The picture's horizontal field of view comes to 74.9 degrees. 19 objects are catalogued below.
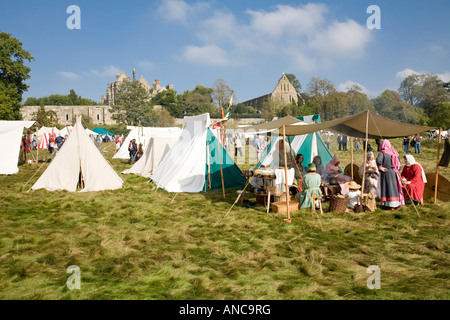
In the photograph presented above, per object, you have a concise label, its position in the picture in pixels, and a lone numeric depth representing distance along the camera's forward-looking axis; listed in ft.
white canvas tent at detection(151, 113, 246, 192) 27.22
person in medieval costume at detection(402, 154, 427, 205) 20.62
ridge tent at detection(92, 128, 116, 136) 117.28
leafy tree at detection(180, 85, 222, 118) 205.16
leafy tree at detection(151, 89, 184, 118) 218.38
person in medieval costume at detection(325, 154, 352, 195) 21.24
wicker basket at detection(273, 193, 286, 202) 20.83
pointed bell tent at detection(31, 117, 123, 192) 27.71
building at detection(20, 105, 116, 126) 213.25
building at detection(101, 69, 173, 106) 288.71
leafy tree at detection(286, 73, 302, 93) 235.26
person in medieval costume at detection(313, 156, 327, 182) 24.91
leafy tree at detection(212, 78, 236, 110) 220.64
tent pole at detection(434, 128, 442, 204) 20.84
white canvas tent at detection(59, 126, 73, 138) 89.35
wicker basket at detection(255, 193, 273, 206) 21.33
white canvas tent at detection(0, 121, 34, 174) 38.32
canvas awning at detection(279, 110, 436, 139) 19.76
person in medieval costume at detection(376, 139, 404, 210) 19.31
